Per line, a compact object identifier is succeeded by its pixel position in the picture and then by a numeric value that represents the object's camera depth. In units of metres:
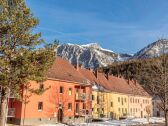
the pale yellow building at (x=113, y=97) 65.69
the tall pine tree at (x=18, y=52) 23.47
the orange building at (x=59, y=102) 43.62
